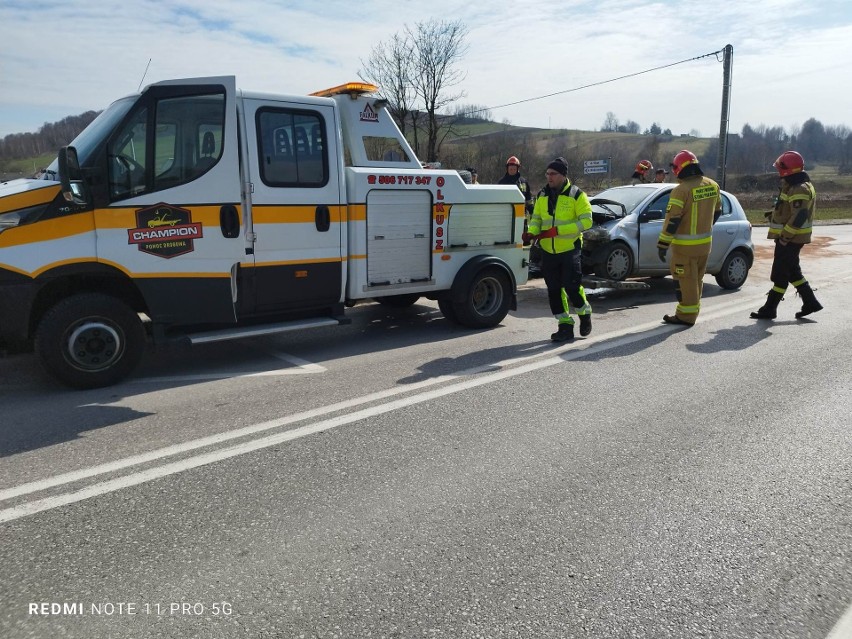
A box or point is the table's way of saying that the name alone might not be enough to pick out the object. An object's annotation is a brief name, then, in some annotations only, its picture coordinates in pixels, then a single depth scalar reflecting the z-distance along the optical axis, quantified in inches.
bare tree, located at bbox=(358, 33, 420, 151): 820.6
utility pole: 845.2
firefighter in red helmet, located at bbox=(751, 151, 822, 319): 327.3
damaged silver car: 389.4
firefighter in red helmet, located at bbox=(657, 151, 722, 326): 313.9
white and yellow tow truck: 206.1
